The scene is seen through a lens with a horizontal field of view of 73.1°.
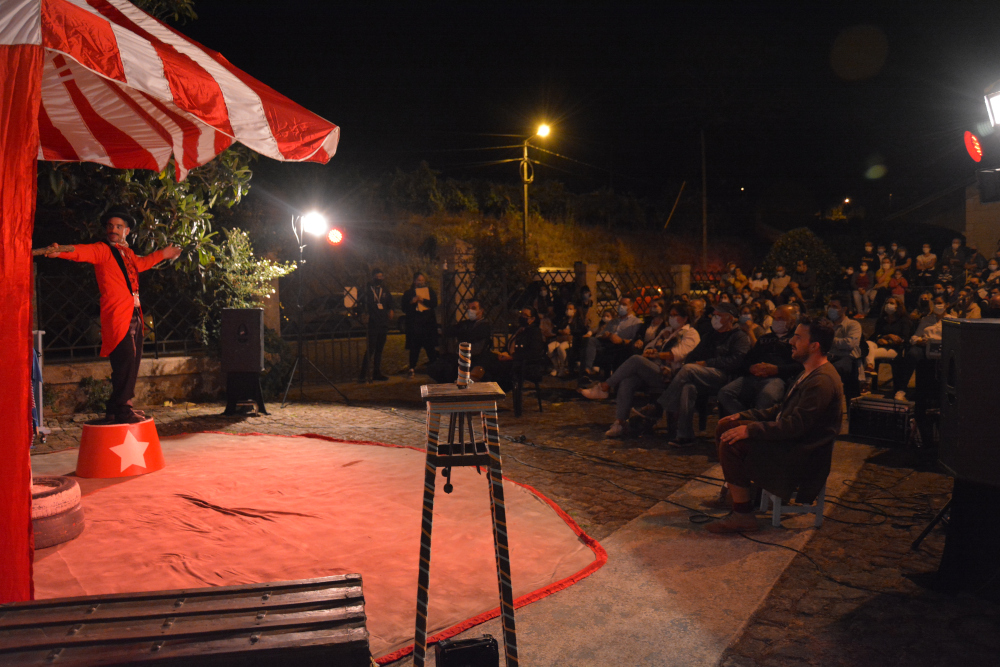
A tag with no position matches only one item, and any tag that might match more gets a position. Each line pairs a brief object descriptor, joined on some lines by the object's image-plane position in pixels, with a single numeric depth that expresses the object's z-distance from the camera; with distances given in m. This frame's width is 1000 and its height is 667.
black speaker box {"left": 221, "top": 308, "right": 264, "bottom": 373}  7.58
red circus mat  3.34
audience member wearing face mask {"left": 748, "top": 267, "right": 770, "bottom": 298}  13.49
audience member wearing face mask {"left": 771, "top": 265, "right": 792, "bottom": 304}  16.38
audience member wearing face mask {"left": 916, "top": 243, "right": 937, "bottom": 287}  15.75
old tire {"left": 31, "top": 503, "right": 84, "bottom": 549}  3.74
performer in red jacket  5.41
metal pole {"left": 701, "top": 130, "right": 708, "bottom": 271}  27.25
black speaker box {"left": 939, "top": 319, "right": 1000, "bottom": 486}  3.08
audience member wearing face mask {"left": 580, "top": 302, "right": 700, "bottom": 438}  6.87
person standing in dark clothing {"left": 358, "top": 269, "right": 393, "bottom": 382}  10.59
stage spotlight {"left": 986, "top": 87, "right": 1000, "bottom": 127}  8.62
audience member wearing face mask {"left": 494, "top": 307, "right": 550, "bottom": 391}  8.02
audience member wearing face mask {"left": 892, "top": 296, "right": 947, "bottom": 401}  6.10
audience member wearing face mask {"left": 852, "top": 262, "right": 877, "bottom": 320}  14.44
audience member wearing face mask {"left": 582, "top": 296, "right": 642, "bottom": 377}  9.55
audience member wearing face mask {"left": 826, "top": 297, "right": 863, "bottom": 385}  7.59
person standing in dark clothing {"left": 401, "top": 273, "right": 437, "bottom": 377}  10.85
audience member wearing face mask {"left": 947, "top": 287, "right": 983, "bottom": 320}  8.57
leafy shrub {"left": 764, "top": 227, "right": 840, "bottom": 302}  18.69
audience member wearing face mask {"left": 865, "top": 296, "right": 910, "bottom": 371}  8.86
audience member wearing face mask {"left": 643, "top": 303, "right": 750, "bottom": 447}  6.40
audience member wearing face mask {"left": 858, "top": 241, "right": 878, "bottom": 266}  16.88
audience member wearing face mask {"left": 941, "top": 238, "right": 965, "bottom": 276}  14.30
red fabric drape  2.52
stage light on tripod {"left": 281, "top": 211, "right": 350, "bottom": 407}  8.91
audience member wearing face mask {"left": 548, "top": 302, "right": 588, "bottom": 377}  11.21
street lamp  18.20
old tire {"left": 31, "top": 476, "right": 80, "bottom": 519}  3.75
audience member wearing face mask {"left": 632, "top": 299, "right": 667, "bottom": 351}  9.05
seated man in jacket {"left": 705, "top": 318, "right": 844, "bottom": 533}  4.07
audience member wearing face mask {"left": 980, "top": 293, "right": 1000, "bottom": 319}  8.05
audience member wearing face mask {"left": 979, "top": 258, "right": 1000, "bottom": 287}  11.46
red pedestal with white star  5.16
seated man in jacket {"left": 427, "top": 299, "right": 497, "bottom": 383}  8.07
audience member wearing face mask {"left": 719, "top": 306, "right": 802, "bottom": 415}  6.00
